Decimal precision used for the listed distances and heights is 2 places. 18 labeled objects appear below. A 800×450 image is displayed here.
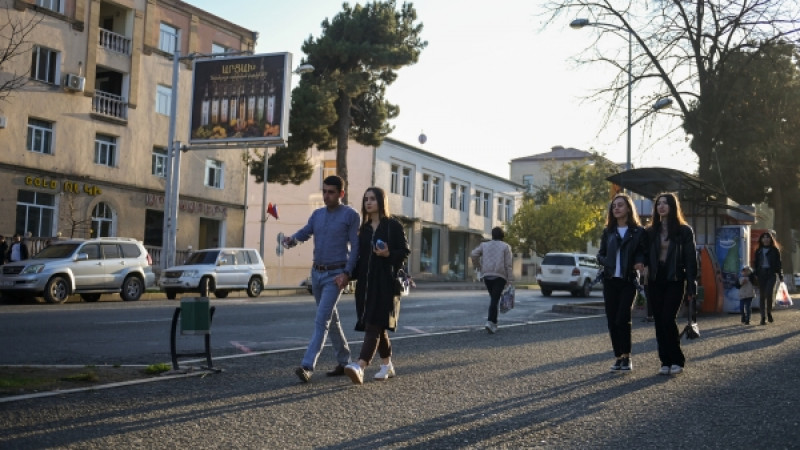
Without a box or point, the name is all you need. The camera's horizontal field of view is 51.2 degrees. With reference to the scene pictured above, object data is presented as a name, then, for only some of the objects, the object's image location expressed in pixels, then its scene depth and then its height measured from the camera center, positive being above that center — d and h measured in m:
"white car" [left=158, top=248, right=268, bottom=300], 25.00 -0.40
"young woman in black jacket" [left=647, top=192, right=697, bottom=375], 8.42 -0.02
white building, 46.53 +4.17
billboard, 27.70 +5.49
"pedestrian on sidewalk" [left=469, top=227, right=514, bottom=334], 13.34 +0.08
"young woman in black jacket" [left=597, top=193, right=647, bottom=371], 8.48 +0.05
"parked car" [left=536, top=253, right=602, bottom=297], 31.50 +0.02
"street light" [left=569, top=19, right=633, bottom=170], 24.33 +7.34
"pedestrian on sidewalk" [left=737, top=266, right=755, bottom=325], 16.33 -0.22
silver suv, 20.17 -0.42
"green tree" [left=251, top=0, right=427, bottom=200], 34.56 +8.00
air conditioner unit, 29.61 +6.14
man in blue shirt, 7.40 +0.11
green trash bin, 7.82 -0.53
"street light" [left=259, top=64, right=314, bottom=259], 30.77 +4.69
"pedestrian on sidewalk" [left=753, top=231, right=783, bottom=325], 16.18 +0.34
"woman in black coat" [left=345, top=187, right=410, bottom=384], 7.37 -0.04
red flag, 37.59 +2.38
